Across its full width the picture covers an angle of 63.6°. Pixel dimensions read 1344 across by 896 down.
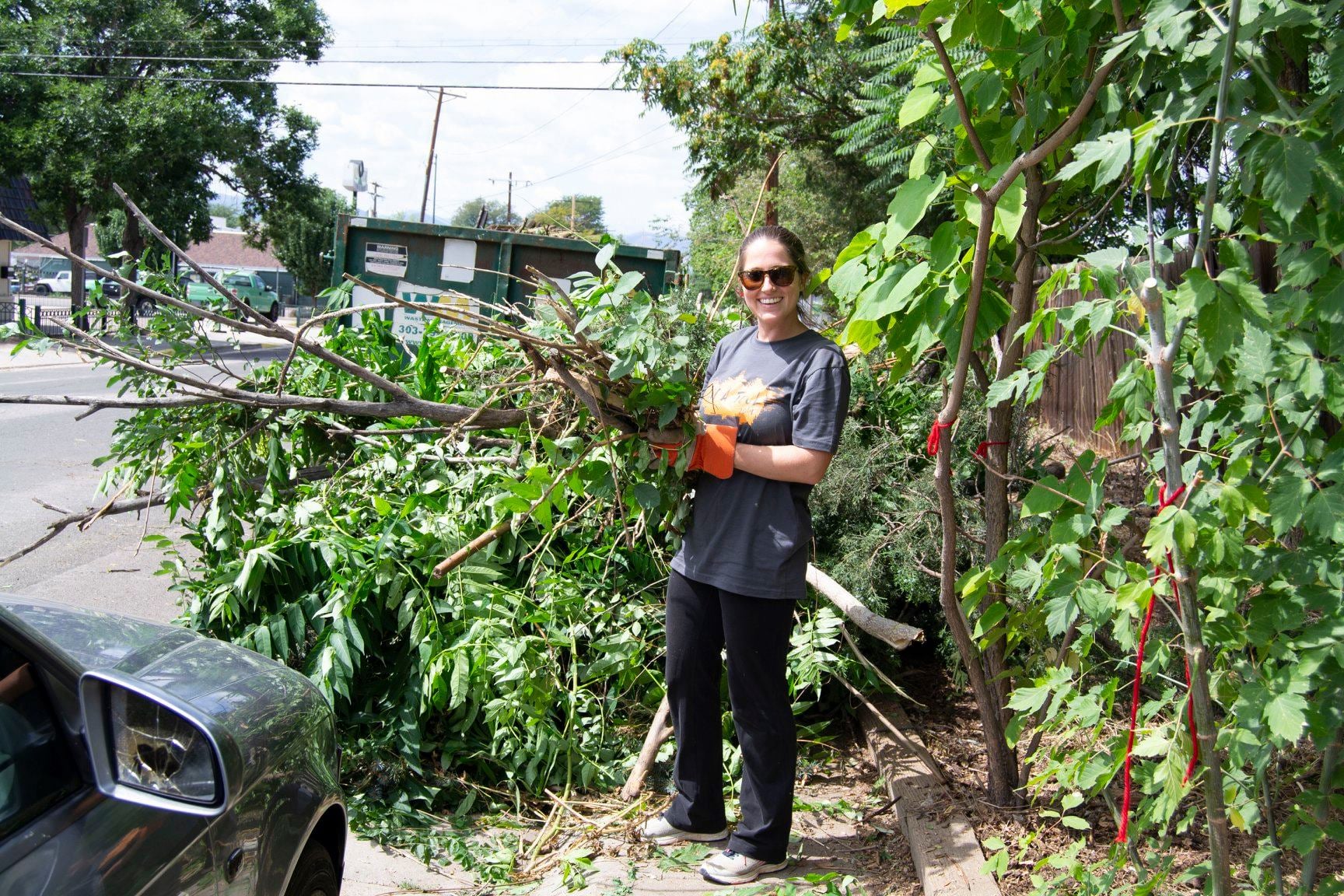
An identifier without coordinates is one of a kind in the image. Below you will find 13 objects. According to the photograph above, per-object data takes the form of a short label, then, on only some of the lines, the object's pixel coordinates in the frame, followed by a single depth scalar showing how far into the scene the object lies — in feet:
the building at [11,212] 99.86
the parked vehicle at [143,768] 5.78
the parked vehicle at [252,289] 134.21
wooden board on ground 10.26
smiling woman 10.26
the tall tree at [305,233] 107.76
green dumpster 29.60
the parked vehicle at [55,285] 165.17
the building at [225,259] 198.84
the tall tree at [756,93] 35.27
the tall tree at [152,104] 89.56
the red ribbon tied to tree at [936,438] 9.78
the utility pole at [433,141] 137.08
